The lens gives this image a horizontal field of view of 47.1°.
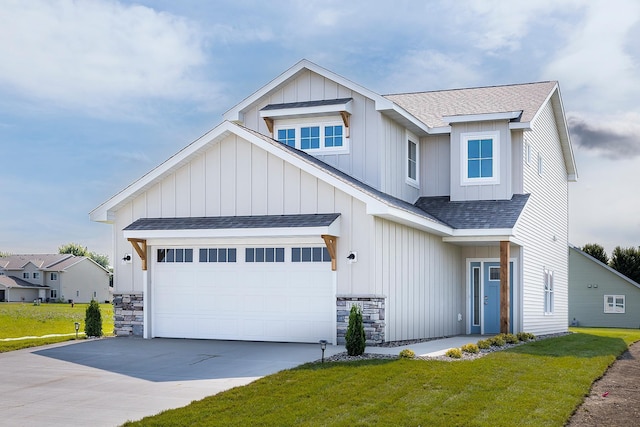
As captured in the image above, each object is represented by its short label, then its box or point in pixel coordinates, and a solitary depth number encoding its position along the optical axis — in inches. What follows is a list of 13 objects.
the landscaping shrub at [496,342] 654.5
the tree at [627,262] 1788.9
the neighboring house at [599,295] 1617.9
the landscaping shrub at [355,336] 549.0
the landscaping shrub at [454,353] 555.8
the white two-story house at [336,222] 630.5
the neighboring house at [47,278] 3200.1
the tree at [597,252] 1856.5
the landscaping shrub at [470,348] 590.6
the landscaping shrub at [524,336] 736.3
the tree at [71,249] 4539.9
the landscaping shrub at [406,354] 537.9
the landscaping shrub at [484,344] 626.5
